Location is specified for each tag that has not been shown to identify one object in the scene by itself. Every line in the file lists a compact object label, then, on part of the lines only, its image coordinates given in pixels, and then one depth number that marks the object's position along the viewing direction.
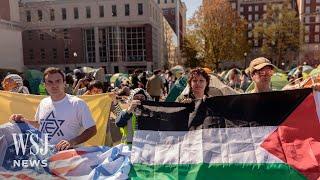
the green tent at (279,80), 11.67
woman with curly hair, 3.46
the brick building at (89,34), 43.98
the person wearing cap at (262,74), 3.20
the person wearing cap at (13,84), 4.97
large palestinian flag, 2.66
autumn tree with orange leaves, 33.16
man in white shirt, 2.84
